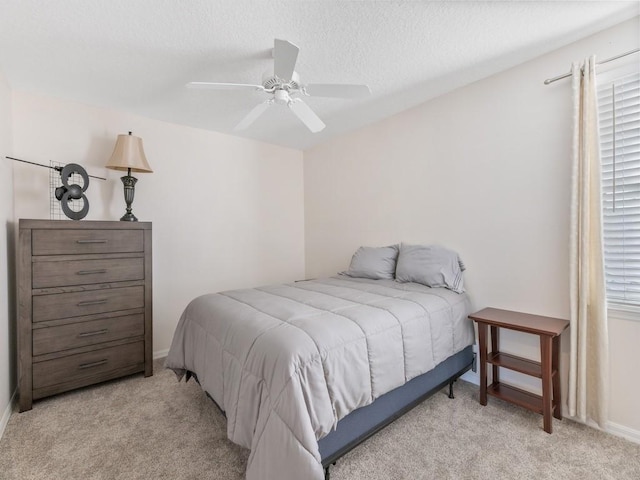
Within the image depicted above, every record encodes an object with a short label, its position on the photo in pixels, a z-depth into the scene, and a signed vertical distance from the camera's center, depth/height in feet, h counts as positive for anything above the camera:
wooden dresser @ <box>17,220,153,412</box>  6.99 -1.65
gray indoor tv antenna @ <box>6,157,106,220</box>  7.75 +1.27
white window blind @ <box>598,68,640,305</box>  5.84 +1.10
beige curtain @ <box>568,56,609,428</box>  5.89 -0.64
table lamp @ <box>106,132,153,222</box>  8.41 +2.19
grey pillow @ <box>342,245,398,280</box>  9.37 -0.80
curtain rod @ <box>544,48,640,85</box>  5.70 +3.51
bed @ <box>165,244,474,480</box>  4.12 -2.13
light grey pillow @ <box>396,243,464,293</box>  7.98 -0.79
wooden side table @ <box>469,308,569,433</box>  5.93 -2.77
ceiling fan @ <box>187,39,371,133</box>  5.51 +3.11
